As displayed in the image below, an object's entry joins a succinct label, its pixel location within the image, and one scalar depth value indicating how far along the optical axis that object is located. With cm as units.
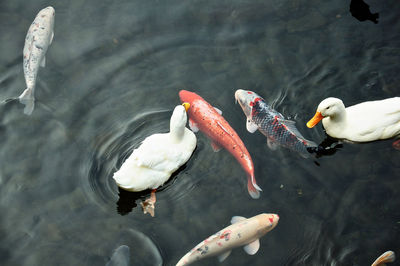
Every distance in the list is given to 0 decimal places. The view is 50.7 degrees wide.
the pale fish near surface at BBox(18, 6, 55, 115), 532
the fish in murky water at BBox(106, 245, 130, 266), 425
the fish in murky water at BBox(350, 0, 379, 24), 620
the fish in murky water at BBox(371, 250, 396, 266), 409
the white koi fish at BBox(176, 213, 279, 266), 412
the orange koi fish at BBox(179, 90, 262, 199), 466
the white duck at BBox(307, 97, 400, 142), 482
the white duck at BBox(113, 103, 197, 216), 445
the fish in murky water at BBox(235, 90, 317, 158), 486
